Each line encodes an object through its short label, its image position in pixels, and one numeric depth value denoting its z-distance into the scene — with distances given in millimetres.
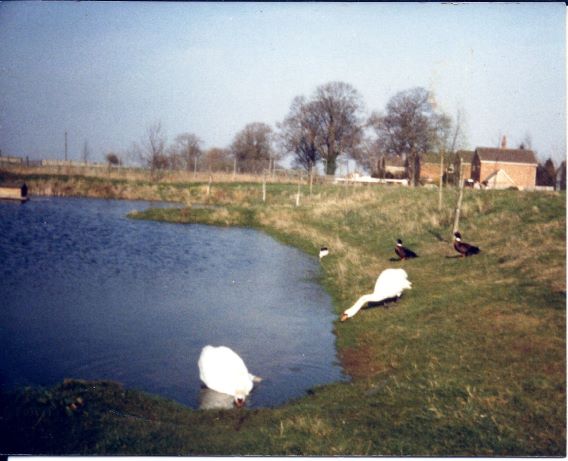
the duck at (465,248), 17078
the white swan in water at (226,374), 9227
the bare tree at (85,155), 60812
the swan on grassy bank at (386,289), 14016
